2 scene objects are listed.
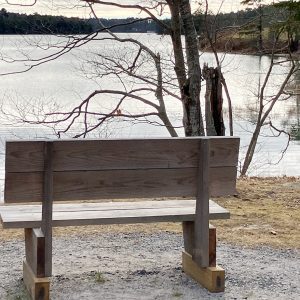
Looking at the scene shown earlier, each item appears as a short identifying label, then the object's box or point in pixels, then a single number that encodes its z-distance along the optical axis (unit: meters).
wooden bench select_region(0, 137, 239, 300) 4.26
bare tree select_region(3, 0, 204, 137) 10.48
